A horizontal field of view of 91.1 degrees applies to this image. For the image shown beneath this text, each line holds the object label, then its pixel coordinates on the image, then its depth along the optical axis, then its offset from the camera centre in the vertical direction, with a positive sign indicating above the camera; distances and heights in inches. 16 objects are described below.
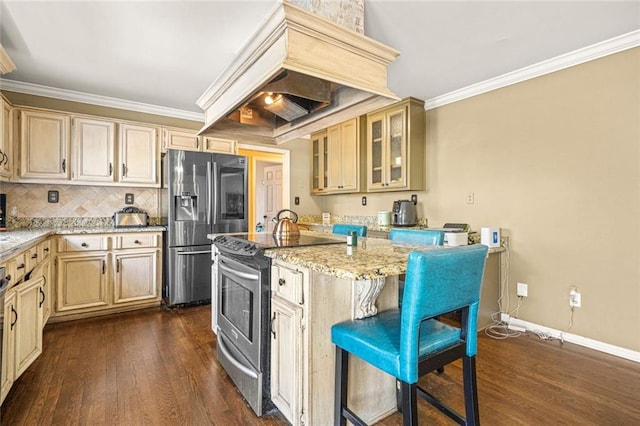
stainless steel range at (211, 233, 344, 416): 65.2 -22.6
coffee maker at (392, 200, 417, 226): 144.7 -0.3
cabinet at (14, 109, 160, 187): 120.9 +25.8
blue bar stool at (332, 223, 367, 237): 102.7 -6.0
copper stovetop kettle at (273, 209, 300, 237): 88.5 -4.5
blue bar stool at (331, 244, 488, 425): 43.3 -19.9
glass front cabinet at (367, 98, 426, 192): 143.6 +31.9
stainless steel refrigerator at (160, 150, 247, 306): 135.1 -0.8
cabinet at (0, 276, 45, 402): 66.2 -28.0
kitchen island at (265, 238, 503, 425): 56.0 -20.8
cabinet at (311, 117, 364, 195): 167.9 +31.3
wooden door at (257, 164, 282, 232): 219.3 +14.8
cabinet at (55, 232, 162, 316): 118.9 -24.2
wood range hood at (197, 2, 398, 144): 52.0 +26.7
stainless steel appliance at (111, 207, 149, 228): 138.2 -2.6
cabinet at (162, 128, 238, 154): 146.6 +34.1
